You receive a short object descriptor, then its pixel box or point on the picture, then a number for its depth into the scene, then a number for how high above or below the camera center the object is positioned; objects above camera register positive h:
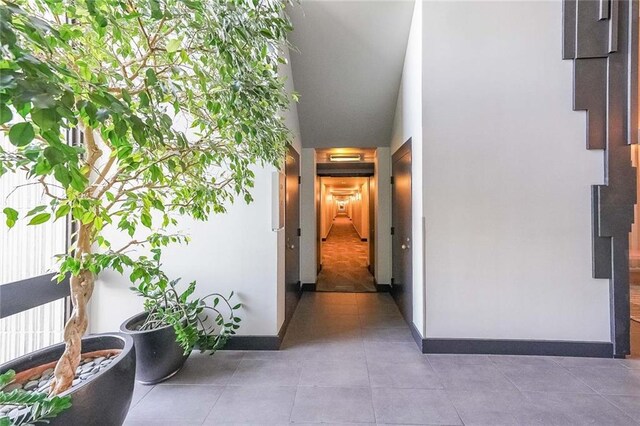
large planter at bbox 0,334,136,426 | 1.35 -0.88
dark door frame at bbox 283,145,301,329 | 3.50 -0.29
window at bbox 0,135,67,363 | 2.23 -0.40
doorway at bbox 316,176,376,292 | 5.36 -1.24
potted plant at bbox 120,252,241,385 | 2.25 -0.96
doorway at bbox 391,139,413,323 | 3.38 -0.26
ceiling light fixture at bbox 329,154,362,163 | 5.60 +1.04
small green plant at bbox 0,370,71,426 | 1.19 -0.80
